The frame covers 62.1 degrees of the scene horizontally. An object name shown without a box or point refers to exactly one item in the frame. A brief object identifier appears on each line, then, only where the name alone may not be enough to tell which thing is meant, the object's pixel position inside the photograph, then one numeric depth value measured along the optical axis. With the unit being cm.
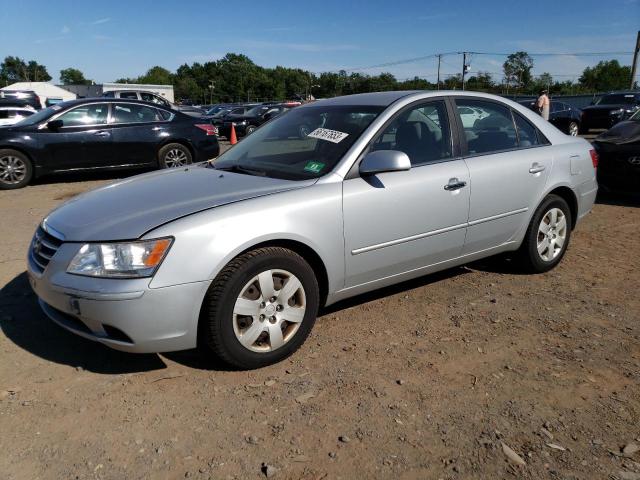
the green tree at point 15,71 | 12825
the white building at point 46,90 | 6122
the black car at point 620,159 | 730
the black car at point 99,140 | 891
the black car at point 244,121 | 2126
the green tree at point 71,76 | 14929
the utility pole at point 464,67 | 3956
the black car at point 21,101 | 1575
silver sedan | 276
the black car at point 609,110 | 1855
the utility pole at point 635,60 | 3590
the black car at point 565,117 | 1898
